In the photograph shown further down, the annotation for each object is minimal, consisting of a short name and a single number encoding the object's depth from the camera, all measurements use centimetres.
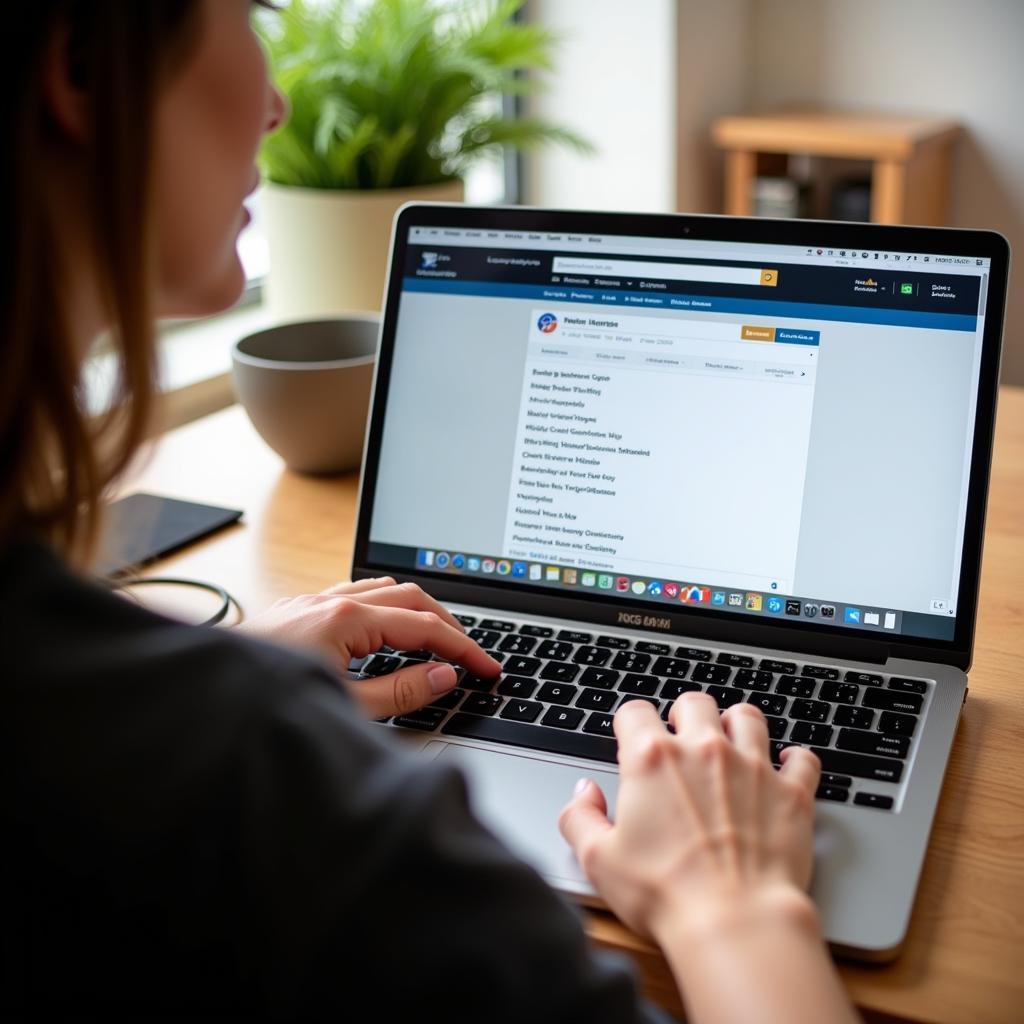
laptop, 79
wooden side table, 247
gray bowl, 119
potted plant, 163
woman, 41
